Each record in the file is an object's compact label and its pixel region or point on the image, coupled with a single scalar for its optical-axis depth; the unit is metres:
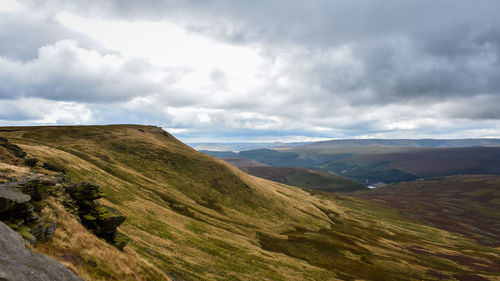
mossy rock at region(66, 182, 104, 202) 28.95
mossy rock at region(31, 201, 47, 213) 22.41
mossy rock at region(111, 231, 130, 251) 27.81
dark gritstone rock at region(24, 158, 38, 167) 41.93
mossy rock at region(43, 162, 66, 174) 42.87
